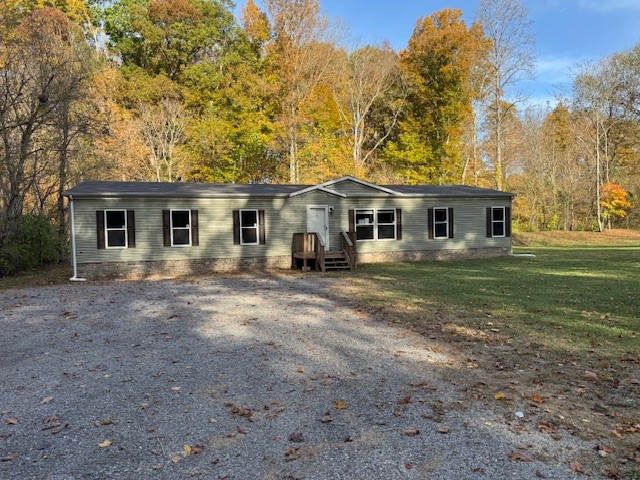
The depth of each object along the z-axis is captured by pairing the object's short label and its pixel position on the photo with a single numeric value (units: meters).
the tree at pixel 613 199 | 33.78
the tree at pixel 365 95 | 29.02
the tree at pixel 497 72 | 27.41
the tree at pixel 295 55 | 24.30
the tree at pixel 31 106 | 15.77
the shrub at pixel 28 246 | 14.91
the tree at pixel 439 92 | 29.02
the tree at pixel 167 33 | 28.50
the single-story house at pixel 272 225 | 14.21
